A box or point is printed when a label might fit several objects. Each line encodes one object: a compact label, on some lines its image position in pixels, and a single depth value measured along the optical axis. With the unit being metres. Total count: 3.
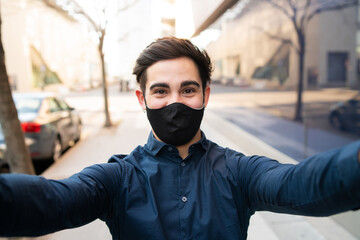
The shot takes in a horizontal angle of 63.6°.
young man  0.86
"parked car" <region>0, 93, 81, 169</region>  5.03
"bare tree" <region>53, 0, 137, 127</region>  8.13
